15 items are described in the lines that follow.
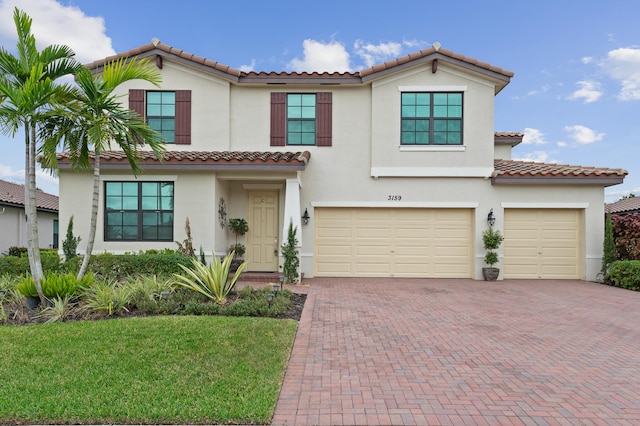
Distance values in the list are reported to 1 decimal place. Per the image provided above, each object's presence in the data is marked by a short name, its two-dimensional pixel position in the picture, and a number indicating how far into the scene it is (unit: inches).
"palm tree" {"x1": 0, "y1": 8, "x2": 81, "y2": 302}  248.5
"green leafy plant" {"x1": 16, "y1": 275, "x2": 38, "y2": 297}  265.3
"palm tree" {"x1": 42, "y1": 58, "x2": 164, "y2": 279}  272.5
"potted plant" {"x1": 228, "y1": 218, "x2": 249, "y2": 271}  475.2
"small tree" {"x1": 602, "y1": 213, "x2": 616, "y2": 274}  457.4
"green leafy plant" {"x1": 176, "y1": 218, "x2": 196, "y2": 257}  412.2
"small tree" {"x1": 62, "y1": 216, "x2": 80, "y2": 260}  407.2
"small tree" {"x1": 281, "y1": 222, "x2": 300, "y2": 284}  423.8
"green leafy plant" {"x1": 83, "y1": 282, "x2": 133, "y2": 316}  264.2
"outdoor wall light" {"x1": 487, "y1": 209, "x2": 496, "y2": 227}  473.7
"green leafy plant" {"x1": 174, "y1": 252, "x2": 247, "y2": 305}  295.0
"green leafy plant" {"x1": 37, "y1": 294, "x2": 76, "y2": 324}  250.5
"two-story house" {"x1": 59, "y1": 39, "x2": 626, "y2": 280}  474.9
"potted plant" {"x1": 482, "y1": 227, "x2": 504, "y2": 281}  460.4
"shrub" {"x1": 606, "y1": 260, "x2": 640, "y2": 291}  415.8
